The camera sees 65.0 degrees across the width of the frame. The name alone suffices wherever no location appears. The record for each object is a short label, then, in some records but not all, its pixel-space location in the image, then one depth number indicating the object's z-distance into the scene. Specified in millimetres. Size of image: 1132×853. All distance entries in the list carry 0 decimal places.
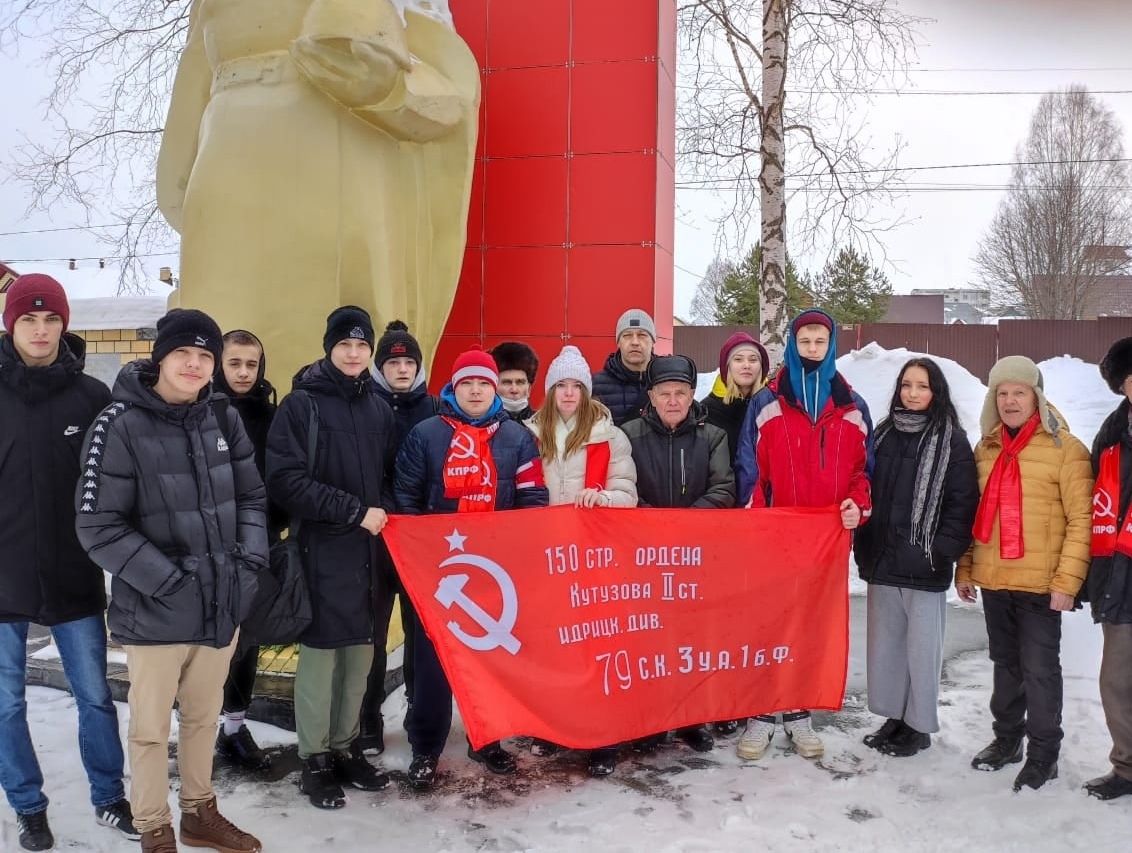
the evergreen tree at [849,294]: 26656
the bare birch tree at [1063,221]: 32750
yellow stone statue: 4629
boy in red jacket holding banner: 4043
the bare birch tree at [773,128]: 8633
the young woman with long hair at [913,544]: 3961
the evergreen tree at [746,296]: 22369
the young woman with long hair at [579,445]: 3928
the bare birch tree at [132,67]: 10336
